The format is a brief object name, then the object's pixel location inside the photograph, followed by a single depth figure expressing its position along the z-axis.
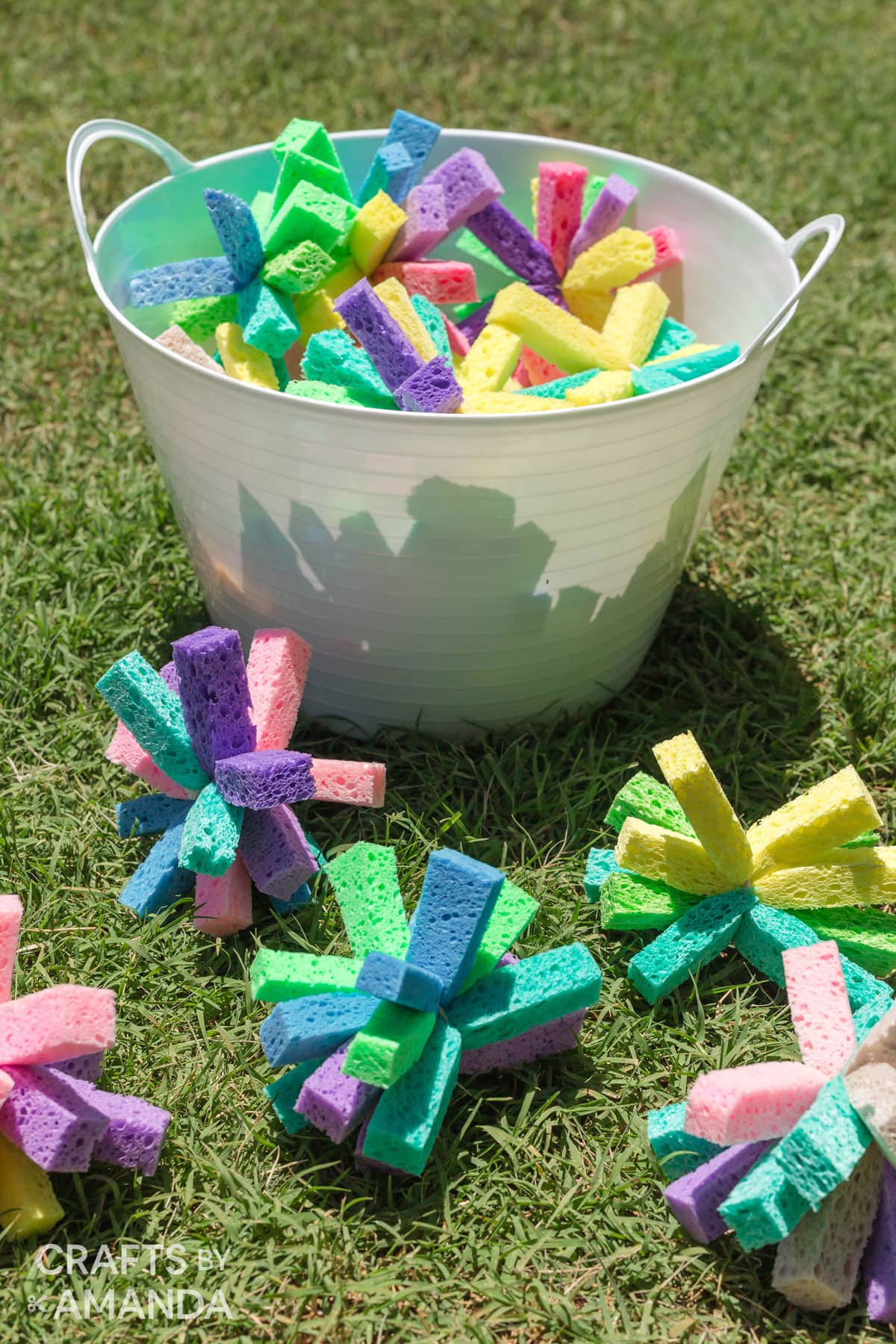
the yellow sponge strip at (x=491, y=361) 1.11
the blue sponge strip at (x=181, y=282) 1.13
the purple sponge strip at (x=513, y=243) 1.21
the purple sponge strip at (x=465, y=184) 1.17
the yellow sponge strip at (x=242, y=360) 1.11
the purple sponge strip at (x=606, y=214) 1.20
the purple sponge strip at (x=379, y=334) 1.07
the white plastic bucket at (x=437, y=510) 1.03
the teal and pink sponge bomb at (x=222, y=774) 1.01
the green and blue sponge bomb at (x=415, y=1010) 0.95
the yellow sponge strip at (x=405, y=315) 1.10
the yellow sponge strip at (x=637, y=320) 1.16
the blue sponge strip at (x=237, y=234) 1.10
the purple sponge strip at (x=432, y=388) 1.05
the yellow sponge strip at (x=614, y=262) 1.19
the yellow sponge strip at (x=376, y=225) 1.15
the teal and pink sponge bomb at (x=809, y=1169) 0.92
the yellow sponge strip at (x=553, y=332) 1.14
